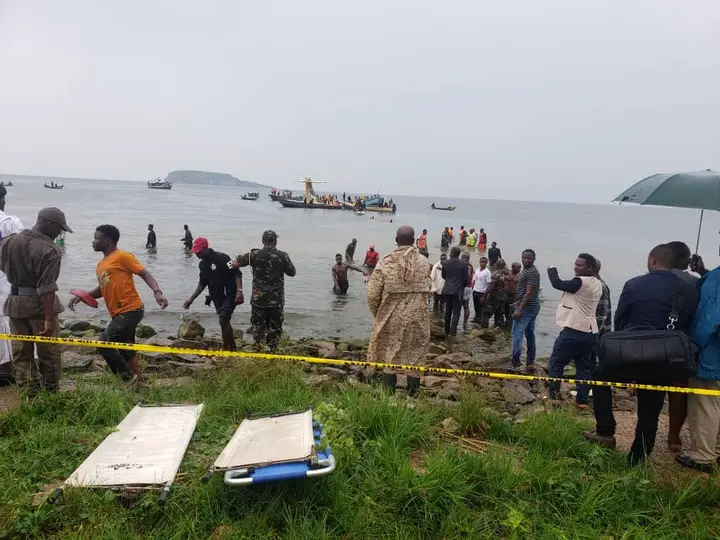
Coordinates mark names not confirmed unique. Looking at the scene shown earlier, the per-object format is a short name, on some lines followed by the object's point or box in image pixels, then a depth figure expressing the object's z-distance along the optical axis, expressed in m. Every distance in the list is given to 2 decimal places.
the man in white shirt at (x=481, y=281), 11.65
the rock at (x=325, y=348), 8.93
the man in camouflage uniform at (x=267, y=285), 6.48
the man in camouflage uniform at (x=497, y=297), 11.89
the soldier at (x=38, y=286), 4.30
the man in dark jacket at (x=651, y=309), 3.48
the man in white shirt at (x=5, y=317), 4.89
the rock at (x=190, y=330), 10.27
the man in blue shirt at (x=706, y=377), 3.43
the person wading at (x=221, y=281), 6.89
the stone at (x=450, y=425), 3.94
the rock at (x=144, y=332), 10.46
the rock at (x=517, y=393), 6.12
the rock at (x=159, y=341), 9.10
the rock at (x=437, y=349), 9.70
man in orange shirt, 4.83
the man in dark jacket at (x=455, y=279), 10.19
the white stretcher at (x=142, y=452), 2.86
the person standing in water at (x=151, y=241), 24.20
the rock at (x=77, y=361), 6.36
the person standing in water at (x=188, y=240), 22.28
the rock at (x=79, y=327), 10.77
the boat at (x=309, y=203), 65.50
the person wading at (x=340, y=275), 15.62
